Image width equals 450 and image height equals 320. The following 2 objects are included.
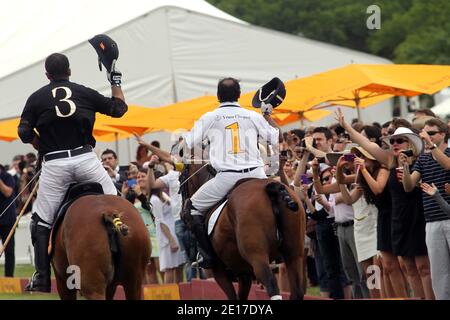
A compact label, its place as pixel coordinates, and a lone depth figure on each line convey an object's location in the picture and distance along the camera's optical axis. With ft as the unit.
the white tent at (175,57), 85.56
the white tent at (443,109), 113.19
